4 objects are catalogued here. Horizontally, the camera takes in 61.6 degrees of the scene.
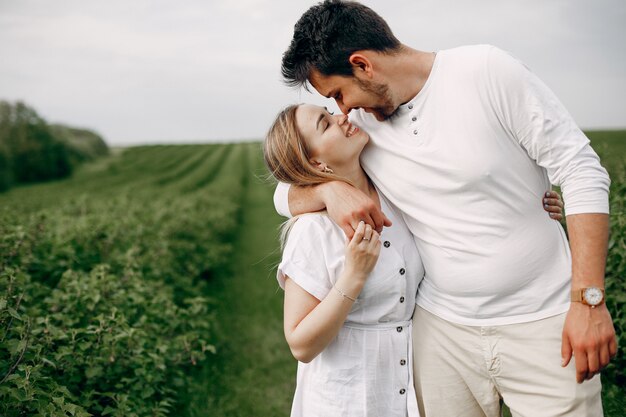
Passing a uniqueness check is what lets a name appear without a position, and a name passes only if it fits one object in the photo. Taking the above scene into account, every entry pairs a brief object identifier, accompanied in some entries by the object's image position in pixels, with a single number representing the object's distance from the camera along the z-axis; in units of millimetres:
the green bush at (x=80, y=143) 48219
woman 2217
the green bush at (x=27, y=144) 41156
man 1964
